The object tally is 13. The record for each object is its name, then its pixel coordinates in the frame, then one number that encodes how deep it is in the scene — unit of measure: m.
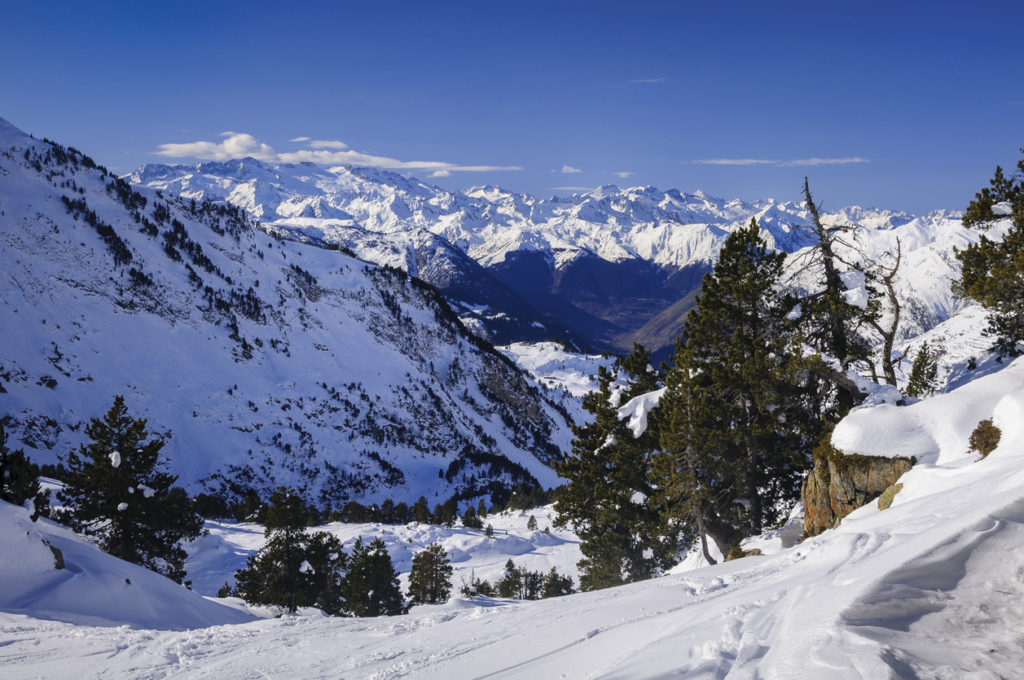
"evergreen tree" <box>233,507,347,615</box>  30.30
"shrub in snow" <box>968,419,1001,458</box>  13.69
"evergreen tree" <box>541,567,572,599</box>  52.16
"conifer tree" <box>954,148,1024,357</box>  17.66
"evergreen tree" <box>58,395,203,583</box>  26.41
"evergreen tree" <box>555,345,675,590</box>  24.92
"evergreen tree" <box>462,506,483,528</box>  90.31
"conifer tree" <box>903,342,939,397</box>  23.60
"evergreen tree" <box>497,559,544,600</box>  58.34
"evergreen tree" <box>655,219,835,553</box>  20.91
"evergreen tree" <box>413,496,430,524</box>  88.50
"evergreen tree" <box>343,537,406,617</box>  38.59
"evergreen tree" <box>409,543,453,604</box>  44.23
